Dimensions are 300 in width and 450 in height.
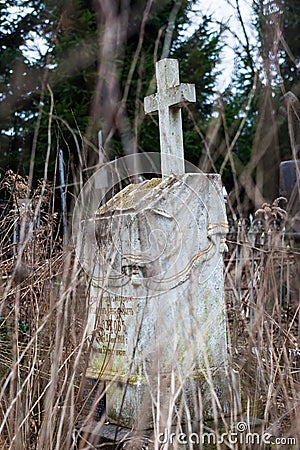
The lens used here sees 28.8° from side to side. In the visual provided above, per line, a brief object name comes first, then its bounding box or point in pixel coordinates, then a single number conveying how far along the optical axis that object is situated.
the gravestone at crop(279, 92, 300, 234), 6.39
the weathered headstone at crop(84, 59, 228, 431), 2.72
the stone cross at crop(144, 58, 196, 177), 3.12
